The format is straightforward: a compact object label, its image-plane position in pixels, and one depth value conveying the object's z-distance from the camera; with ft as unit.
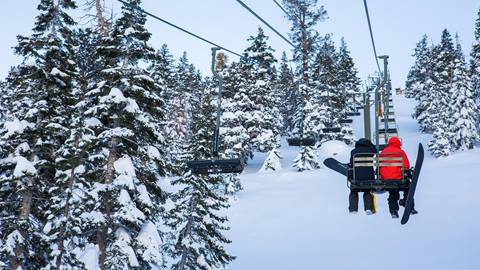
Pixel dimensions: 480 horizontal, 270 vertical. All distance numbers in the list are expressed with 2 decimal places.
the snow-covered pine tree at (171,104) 186.21
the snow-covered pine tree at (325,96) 184.44
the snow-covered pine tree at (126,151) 52.70
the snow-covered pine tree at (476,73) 197.88
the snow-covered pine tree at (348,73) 216.76
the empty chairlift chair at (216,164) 38.40
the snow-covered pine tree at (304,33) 148.46
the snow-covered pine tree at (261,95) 156.47
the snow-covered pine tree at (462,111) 186.60
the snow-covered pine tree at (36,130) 57.88
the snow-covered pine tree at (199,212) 69.51
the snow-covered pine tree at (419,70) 277.44
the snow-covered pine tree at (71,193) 56.65
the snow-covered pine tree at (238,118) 149.38
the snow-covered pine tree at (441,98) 182.50
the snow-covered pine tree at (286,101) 252.42
